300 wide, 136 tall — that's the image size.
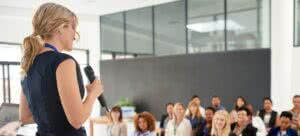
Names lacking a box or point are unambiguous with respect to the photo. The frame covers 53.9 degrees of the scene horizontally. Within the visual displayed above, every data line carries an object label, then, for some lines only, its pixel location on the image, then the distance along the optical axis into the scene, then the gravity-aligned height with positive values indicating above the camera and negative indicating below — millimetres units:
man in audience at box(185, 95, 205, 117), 5426 -845
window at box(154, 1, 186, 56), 7629 +999
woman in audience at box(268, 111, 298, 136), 4138 -880
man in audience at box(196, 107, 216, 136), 4502 -950
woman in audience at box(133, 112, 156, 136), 4359 -874
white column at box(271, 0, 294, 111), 5840 +311
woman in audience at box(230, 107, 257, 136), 4117 -866
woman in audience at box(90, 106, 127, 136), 4898 -991
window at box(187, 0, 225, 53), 6938 +980
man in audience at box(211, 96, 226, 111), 6170 -784
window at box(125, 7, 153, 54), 8289 +1005
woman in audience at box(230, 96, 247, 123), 5630 -724
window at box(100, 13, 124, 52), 8914 +1046
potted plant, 7922 -1125
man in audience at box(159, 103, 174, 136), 5282 -1027
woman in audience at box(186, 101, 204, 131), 4985 -875
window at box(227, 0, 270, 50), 6270 +915
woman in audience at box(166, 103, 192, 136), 4594 -938
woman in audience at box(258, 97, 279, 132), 5023 -872
